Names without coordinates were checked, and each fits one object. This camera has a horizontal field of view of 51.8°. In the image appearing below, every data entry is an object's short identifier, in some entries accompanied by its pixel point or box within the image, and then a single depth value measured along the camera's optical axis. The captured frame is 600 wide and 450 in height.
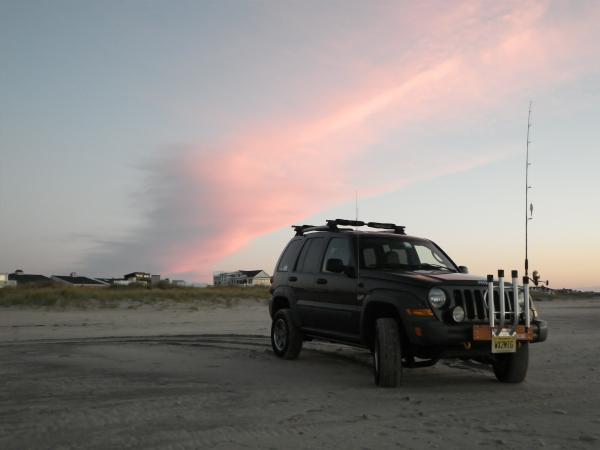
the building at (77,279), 81.44
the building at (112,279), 100.72
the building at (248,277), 95.94
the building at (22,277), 80.16
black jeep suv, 7.32
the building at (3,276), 84.16
